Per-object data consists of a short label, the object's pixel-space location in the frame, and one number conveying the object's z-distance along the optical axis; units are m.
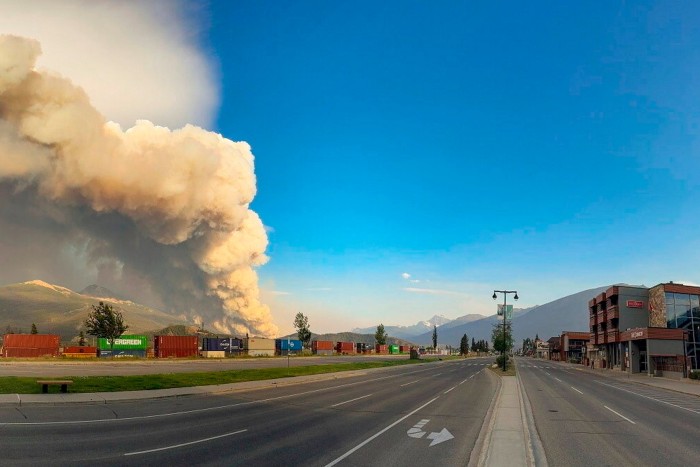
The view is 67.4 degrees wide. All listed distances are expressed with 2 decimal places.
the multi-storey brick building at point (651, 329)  64.16
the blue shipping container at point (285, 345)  107.81
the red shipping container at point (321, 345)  122.97
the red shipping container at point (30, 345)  68.88
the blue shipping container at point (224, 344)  87.44
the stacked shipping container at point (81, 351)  76.50
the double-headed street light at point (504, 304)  56.96
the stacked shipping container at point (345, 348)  128.14
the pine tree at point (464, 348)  152.07
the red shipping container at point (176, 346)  77.69
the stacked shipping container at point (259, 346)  99.14
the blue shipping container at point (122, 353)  75.94
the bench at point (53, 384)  21.97
